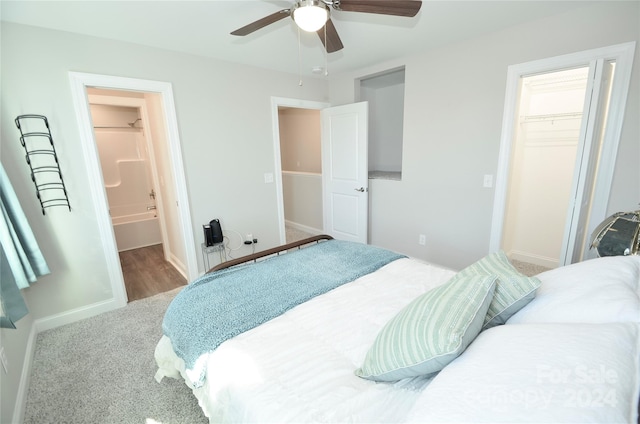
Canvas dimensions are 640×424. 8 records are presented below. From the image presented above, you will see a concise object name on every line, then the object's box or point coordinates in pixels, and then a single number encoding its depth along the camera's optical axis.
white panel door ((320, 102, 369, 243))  3.55
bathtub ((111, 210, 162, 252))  4.18
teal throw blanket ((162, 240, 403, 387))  1.27
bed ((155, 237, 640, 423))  0.58
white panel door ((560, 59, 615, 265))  2.08
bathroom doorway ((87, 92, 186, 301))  3.79
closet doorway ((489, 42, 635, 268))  2.04
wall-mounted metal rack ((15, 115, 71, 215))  2.15
